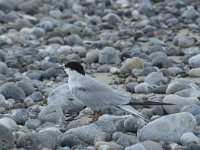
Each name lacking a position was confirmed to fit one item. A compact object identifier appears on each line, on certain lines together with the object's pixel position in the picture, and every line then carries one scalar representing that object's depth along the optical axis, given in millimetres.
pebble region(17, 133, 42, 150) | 9594
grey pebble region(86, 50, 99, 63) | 16827
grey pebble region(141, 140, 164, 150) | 9341
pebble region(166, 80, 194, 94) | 12680
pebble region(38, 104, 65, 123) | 11305
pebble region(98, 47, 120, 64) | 16594
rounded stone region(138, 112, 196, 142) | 9812
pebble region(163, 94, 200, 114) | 11383
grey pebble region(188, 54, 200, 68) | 15545
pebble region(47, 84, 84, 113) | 12102
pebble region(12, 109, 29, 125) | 11437
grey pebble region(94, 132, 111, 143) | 9877
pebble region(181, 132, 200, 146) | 9586
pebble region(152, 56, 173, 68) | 15749
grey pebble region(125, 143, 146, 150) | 9086
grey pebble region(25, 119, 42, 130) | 11092
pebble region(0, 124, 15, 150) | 9448
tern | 10375
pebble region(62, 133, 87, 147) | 9859
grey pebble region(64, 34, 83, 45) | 19047
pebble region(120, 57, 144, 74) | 15273
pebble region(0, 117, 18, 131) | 10762
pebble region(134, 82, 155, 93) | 13258
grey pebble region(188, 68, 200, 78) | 14695
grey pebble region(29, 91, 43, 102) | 13095
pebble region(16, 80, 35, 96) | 13520
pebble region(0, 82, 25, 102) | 13062
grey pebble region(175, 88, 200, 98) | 12242
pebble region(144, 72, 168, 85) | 13836
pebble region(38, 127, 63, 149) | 9680
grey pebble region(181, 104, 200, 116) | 11055
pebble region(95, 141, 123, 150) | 9328
